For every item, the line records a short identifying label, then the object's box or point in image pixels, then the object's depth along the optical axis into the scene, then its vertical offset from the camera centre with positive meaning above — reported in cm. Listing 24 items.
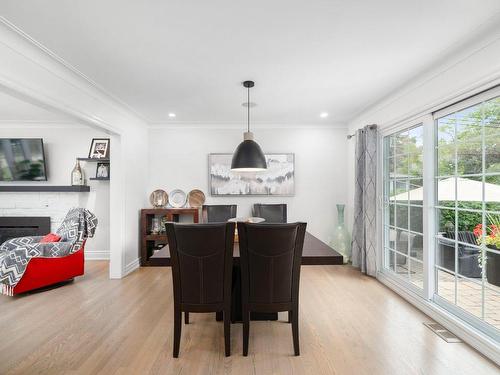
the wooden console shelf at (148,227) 459 -62
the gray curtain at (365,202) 389 -20
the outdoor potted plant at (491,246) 218 -45
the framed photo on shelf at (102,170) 483 +31
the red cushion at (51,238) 382 -68
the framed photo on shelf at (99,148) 482 +69
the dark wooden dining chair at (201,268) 196 -57
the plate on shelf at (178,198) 497 -17
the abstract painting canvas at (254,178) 495 +18
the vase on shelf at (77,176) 482 +20
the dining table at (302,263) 206 -52
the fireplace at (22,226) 487 -65
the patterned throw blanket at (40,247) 324 -74
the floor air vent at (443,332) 234 -125
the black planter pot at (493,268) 218 -63
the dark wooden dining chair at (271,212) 409 -37
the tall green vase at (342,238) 478 -85
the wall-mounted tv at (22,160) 478 +48
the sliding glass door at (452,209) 224 -20
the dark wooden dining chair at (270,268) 197 -57
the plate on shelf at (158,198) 489 -17
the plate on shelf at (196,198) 493 -17
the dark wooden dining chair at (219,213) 377 -33
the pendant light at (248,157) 290 +32
